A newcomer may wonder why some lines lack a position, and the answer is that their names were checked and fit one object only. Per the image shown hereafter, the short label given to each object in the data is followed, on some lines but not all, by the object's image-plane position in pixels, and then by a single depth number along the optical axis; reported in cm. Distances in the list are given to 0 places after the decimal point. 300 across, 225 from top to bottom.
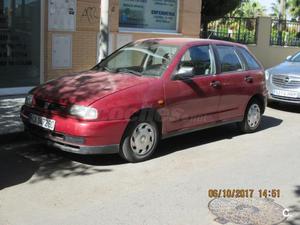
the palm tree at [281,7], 3668
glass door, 1053
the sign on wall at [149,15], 1331
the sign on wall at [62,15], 1109
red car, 598
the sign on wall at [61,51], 1130
